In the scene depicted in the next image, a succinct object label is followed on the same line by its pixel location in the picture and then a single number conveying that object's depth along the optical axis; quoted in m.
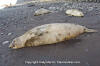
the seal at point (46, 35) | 4.02
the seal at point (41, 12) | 8.14
